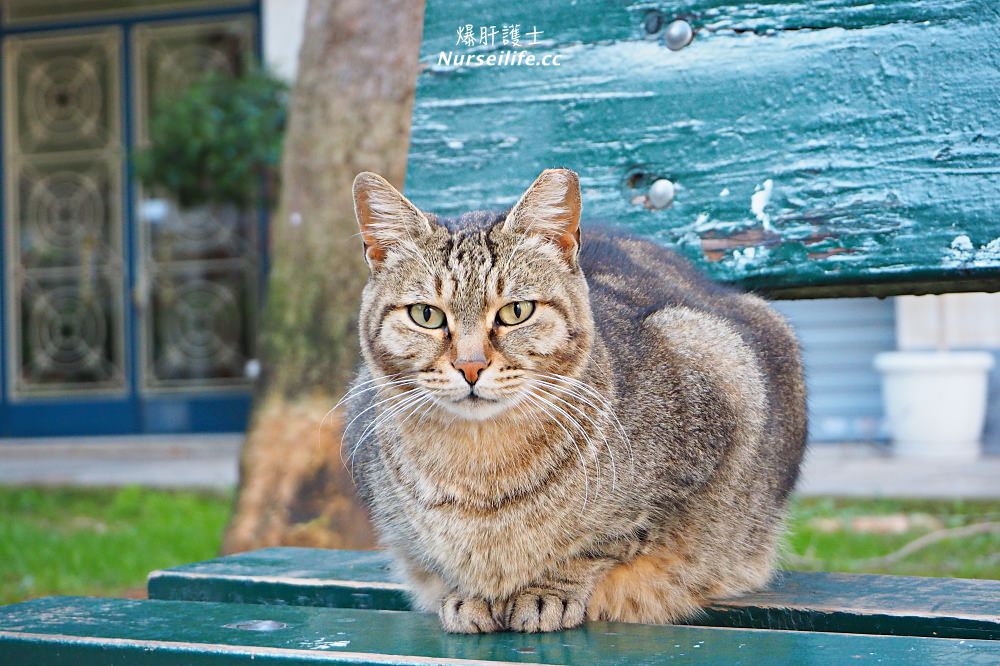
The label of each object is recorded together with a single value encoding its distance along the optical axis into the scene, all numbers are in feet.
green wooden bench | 5.59
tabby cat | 6.32
